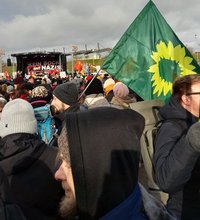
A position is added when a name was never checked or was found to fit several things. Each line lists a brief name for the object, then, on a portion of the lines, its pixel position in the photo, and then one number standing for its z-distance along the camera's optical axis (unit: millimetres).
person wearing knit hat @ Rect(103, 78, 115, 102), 3847
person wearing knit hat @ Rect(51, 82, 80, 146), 2323
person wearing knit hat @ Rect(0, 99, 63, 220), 1269
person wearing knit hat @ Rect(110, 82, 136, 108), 3187
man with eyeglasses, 1062
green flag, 2281
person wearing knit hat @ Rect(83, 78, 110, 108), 2963
